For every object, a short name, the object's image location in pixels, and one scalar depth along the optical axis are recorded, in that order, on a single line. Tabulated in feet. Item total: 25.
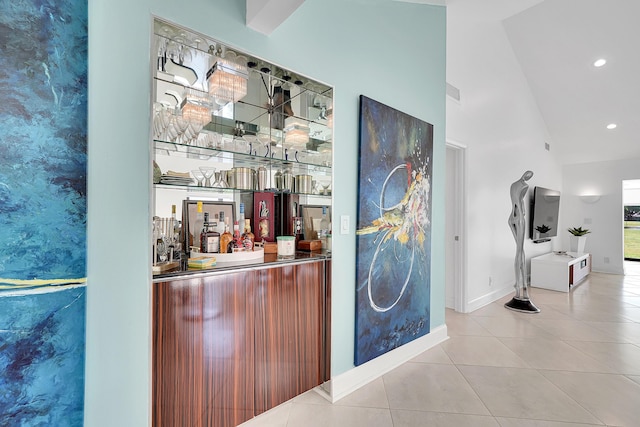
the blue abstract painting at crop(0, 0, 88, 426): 3.37
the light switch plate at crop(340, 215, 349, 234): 6.49
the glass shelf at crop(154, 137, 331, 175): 4.88
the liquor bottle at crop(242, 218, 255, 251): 5.74
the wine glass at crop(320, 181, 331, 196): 6.39
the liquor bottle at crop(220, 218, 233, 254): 5.41
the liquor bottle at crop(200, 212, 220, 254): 5.30
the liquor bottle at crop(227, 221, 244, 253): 5.51
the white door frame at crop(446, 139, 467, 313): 12.09
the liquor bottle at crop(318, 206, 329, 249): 6.53
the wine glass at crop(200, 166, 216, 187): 5.55
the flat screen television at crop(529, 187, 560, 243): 18.11
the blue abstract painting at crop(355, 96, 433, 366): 6.83
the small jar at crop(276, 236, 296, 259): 6.08
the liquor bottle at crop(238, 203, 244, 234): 5.87
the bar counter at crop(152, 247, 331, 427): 4.32
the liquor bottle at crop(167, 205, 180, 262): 4.81
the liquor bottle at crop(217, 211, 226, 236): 5.69
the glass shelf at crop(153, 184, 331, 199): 5.13
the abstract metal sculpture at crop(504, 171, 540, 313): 12.69
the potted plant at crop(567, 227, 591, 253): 20.10
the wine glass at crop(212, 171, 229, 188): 5.62
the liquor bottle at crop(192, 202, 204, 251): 5.66
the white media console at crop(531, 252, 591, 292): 15.65
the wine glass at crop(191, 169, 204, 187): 5.44
